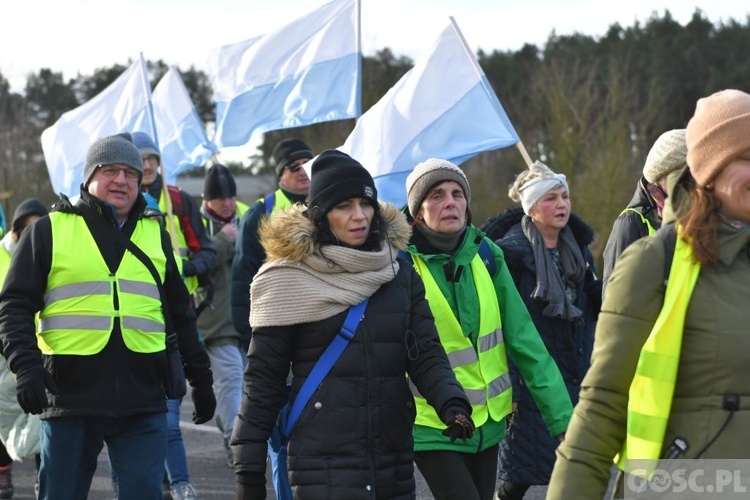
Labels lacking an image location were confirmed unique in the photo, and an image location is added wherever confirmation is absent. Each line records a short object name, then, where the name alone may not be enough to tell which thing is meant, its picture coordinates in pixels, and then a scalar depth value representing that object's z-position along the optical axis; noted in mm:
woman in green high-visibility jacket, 8222
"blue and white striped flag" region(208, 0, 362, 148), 15536
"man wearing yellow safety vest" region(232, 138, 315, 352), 12307
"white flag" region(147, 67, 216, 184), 17965
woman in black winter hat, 6925
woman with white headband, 9831
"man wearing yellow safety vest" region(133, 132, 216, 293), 13556
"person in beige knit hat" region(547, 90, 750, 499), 4830
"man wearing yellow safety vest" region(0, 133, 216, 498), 8487
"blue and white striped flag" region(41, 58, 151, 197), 16197
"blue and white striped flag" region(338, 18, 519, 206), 12047
